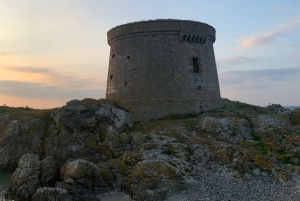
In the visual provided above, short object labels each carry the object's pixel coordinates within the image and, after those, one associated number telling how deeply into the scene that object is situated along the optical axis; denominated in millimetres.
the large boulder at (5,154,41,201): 16280
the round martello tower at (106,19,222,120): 27094
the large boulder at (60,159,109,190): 15949
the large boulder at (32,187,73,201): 14277
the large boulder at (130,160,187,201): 14672
